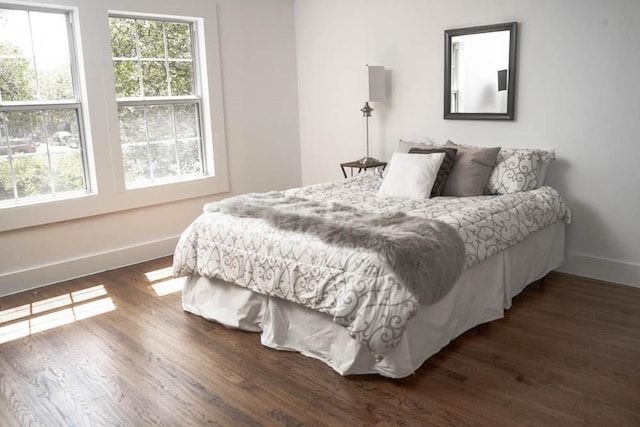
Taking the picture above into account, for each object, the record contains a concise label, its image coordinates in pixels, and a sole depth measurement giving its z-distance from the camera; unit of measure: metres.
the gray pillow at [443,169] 3.75
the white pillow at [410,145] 4.17
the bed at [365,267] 2.45
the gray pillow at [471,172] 3.74
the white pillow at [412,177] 3.69
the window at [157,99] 4.45
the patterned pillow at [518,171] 3.73
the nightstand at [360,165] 4.75
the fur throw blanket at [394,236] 2.46
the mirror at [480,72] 3.98
